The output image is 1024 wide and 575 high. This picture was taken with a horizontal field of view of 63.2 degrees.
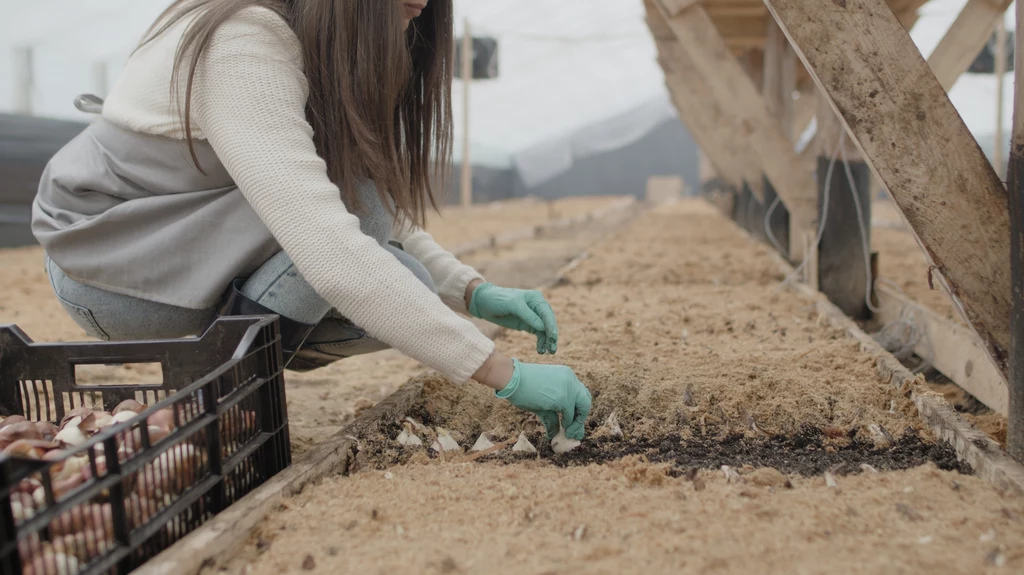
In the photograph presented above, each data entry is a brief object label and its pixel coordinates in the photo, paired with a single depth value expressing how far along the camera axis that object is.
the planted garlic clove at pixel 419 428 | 1.76
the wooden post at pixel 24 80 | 9.26
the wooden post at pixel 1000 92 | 7.95
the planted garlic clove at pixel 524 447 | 1.64
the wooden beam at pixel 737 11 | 4.64
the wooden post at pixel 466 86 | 10.97
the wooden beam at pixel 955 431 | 1.30
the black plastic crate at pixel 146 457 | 1.02
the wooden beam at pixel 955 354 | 2.09
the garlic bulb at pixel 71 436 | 1.36
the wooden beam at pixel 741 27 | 5.31
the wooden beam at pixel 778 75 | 4.47
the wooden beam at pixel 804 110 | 5.99
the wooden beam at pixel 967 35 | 2.47
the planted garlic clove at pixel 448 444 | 1.65
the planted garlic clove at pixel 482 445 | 1.64
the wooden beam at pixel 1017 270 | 1.31
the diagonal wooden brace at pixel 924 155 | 1.45
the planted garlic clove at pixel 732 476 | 1.37
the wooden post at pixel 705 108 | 5.39
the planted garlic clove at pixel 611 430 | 1.71
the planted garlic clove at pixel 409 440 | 1.68
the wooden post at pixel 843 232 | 3.44
